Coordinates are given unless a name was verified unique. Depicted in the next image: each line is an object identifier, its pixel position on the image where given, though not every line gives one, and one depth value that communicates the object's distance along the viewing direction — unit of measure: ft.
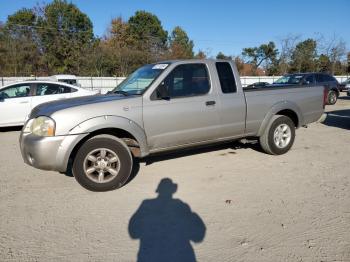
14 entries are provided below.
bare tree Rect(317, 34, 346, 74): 181.05
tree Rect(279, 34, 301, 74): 181.47
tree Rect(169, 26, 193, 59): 152.07
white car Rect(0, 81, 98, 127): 32.21
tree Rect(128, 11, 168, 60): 144.01
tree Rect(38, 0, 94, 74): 130.41
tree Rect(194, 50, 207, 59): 169.66
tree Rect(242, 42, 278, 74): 219.61
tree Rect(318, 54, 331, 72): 182.95
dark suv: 52.47
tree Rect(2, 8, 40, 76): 116.88
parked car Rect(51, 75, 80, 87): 66.18
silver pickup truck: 14.87
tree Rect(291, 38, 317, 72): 177.68
